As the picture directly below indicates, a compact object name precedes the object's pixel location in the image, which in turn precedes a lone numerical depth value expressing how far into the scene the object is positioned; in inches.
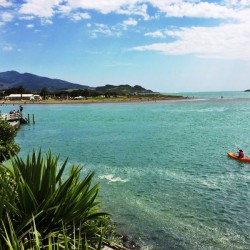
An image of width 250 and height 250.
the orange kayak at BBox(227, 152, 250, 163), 1257.9
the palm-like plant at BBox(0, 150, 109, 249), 291.1
